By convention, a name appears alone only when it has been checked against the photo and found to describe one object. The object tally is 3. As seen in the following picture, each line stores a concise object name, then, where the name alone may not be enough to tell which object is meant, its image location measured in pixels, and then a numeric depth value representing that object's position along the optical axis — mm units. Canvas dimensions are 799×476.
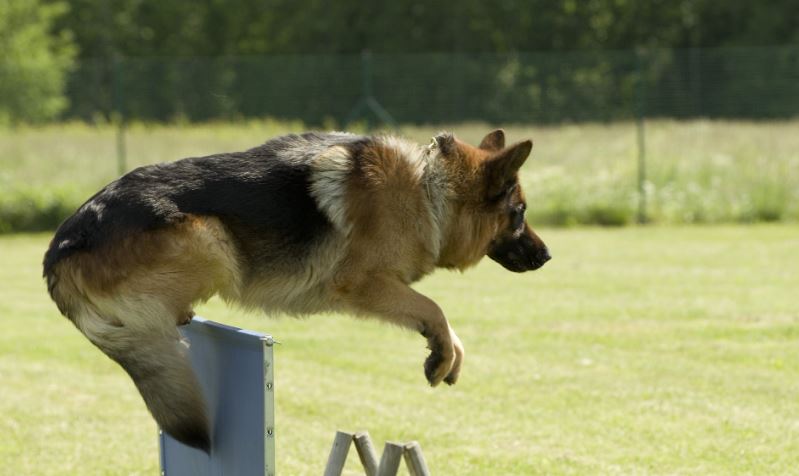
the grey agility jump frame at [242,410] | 8305
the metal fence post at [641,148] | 36344
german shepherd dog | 8555
